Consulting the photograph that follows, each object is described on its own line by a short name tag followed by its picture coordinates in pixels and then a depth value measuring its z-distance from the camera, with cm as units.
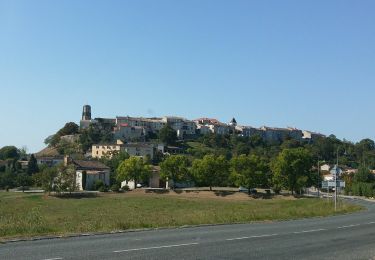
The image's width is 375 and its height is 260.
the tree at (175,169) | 11669
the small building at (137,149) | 18738
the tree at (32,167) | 15144
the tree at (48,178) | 10066
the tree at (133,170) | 11925
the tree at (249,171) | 10269
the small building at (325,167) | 19048
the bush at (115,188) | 10694
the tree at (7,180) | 12294
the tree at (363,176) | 12766
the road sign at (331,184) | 4539
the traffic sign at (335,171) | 4572
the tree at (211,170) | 11144
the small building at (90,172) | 12162
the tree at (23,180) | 12578
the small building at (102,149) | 19112
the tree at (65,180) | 10225
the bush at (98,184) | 11390
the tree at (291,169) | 9919
